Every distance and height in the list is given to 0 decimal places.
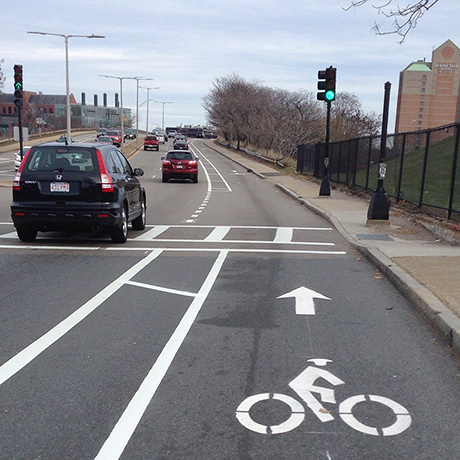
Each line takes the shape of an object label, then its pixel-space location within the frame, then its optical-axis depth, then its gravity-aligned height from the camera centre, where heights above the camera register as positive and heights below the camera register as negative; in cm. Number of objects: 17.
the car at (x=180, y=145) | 5510 -128
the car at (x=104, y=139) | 6364 -113
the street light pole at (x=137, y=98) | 7356 +407
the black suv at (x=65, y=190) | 1059 -114
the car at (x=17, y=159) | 3088 -181
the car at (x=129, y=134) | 9548 -72
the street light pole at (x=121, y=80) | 5798 +484
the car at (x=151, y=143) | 7131 -159
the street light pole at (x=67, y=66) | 3539 +402
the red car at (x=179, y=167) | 3291 -197
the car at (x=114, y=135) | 7244 -78
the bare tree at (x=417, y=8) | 1025 +231
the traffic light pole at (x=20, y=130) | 2535 -23
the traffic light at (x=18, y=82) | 2211 +164
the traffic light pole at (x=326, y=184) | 2290 -185
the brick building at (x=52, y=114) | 14169 +373
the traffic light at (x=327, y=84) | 2006 +182
